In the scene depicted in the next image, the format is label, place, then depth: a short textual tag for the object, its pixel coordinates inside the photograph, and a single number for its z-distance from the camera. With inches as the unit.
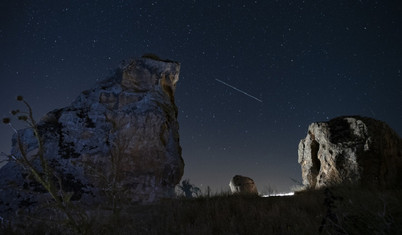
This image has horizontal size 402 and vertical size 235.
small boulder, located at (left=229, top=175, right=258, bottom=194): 701.3
